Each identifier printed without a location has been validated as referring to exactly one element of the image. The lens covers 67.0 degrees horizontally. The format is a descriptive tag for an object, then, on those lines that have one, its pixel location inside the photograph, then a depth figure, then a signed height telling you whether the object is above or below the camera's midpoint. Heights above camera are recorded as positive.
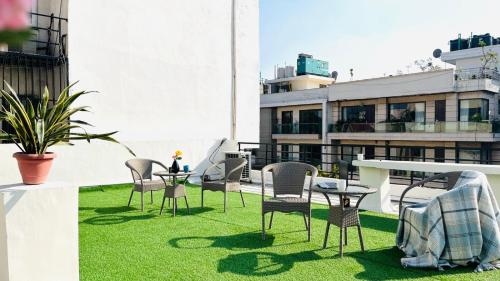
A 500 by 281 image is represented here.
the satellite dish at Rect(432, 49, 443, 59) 29.45 +6.34
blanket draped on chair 3.49 -0.89
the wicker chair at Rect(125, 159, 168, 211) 6.13 -0.75
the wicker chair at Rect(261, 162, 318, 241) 5.06 -0.58
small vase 6.23 -0.57
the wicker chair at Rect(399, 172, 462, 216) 4.15 -0.50
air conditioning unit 9.66 -0.67
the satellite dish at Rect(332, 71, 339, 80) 36.50 +5.75
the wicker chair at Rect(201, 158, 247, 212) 6.11 -0.81
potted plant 2.94 -0.02
